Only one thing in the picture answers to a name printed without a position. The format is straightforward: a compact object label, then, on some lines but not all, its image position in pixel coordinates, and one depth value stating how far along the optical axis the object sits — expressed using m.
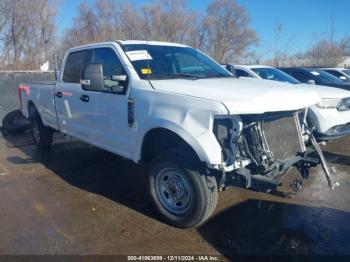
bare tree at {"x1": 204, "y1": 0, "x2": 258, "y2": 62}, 43.17
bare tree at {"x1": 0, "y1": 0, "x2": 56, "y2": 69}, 27.74
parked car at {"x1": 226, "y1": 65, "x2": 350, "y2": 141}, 6.00
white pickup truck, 3.27
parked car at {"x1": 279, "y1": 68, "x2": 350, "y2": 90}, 9.77
